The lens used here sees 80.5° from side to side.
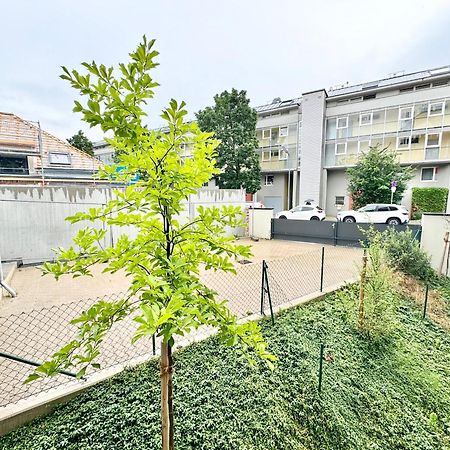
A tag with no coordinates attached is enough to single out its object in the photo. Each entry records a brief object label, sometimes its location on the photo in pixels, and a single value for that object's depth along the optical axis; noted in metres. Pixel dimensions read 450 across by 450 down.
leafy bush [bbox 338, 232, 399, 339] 4.50
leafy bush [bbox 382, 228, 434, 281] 7.22
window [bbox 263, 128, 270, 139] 25.86
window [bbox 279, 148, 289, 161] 24.77
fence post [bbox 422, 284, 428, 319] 5.84
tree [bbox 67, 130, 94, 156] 27.42
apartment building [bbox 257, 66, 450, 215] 18.77
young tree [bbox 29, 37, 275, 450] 1.29
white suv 14.39
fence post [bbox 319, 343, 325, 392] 3.44
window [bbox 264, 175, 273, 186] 26.64
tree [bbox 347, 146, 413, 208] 16.17
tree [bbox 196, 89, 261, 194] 20.39
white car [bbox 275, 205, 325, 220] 17.19
